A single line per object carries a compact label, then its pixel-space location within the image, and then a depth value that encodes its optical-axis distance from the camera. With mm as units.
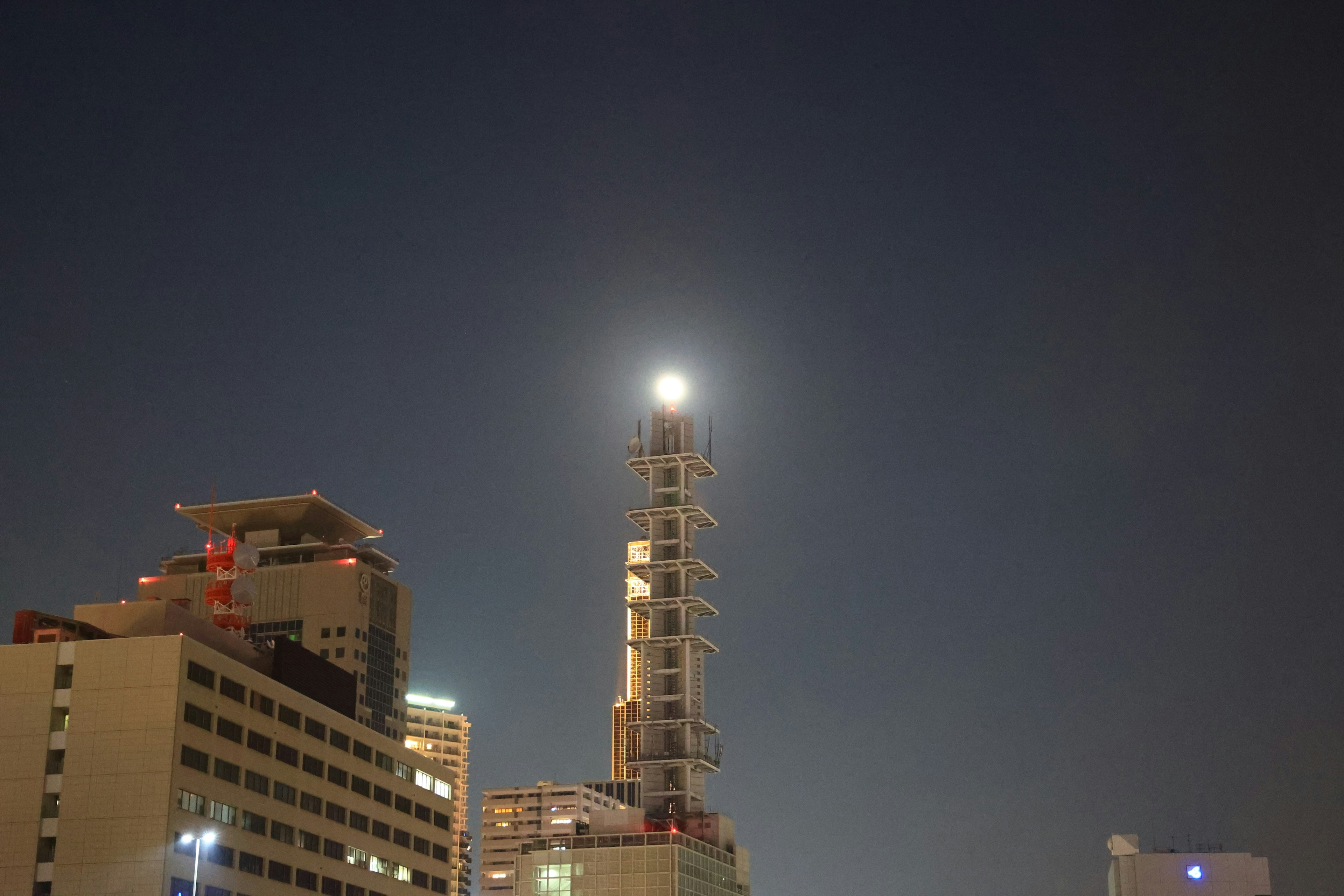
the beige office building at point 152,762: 125500
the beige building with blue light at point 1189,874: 184625
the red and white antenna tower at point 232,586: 167875
